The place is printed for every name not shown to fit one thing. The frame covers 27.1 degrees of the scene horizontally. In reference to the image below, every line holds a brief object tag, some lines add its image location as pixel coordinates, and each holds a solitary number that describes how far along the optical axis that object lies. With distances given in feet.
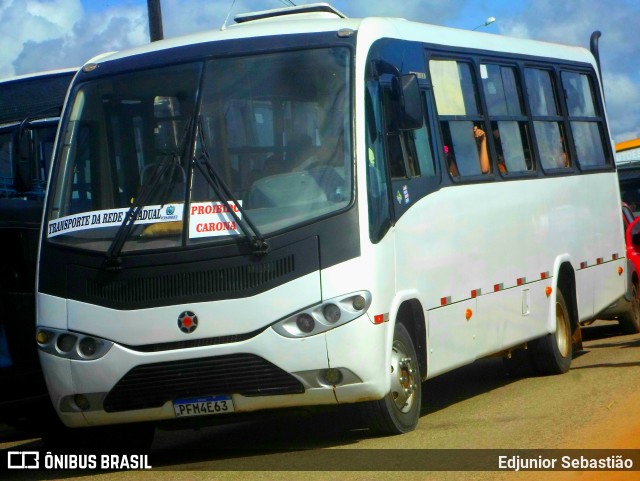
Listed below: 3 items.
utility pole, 70.33
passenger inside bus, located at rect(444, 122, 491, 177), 37.87
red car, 58.90
